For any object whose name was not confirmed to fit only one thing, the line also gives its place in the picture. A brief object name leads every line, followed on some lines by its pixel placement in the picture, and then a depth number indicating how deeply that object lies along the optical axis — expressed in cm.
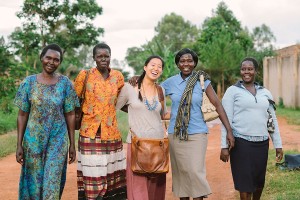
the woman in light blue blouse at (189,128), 431
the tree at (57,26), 2317
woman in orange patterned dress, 438
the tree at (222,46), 2698
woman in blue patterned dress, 398
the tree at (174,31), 5242
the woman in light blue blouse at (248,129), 444
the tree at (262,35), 4859
